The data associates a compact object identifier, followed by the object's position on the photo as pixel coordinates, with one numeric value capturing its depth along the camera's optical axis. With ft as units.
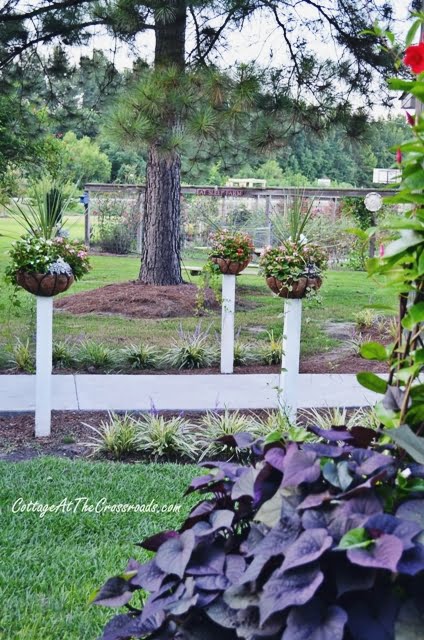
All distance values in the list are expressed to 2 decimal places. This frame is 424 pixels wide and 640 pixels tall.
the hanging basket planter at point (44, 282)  15.84
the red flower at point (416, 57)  5.10
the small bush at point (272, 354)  23.40
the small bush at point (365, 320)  28.45
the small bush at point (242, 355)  23.22
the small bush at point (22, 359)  21.35
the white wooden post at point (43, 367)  15.64
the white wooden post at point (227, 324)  21.12
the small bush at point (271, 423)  15.06
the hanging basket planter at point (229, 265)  21.48
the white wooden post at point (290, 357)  16.52
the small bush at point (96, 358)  22.41
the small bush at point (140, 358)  22.79
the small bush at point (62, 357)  22.33
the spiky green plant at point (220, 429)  15.10
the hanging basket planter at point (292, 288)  16.94
